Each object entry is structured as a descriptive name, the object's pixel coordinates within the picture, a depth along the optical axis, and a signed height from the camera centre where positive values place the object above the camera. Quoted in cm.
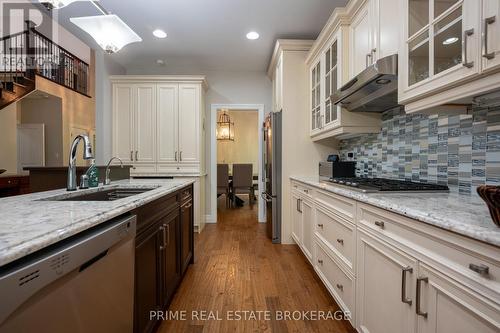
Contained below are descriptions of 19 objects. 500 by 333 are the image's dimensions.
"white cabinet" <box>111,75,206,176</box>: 399 +61
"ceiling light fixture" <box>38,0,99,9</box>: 175 +110
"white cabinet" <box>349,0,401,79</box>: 158 +91
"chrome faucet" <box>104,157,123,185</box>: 202 -14
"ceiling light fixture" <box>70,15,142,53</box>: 209 +113
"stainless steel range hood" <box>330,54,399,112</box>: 153 +53
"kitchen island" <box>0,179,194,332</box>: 63 -24
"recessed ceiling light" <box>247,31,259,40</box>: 327 +165
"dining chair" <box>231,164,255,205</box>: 572 -31
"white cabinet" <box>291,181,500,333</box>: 73 -43
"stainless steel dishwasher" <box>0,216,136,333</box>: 58 -35
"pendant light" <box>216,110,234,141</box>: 748 +103
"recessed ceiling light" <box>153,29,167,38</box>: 324 +166
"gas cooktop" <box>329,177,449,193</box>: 142 -14
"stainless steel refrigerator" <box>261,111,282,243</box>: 333 -13
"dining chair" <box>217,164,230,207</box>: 564 -31
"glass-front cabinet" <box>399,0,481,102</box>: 100 +55
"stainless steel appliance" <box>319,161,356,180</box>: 257 -6
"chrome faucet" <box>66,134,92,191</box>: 159 +3
